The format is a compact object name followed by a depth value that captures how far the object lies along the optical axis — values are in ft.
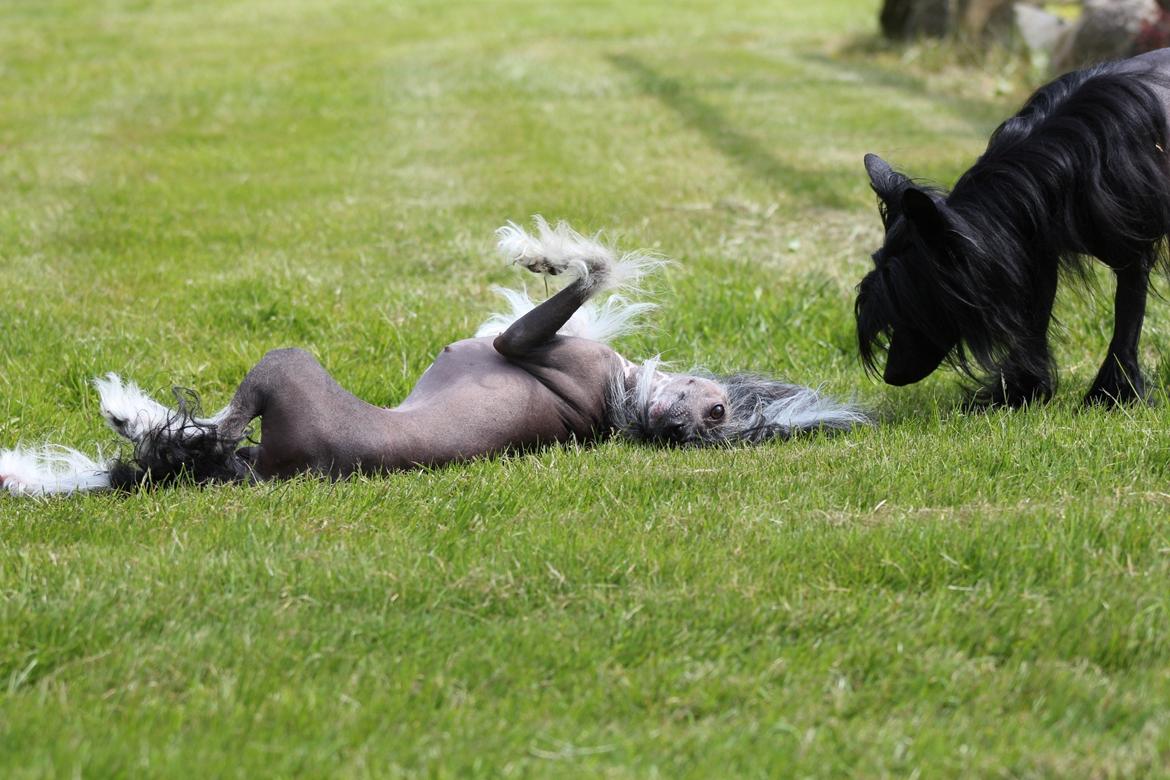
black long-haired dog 29.30
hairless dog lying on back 27.99
